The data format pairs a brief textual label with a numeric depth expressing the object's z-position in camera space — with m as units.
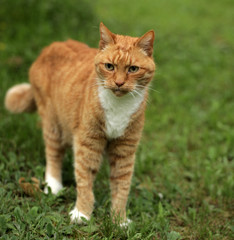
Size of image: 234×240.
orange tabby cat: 3.04
